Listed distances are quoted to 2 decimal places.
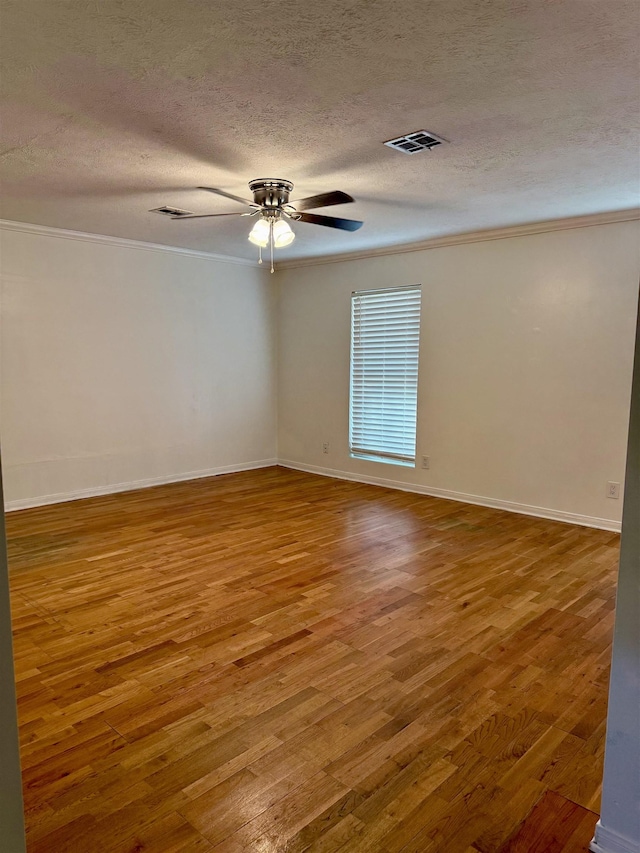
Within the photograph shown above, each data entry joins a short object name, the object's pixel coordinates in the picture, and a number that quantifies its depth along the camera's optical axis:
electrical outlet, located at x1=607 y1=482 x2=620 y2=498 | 4.54
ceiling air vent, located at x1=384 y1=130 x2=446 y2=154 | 2.81
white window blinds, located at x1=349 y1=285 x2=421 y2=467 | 5.86
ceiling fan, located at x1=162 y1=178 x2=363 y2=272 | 3.49
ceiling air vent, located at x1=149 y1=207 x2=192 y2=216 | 4.27
